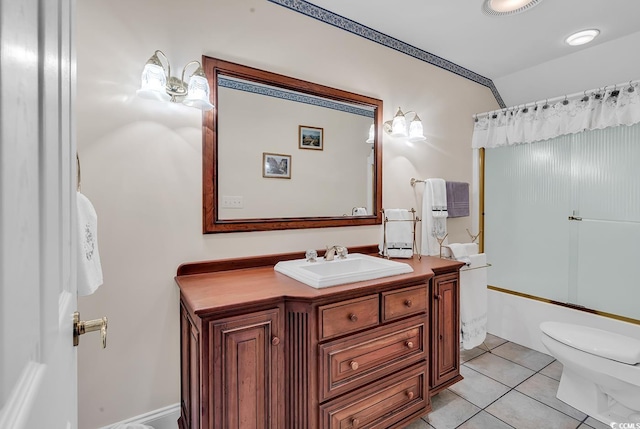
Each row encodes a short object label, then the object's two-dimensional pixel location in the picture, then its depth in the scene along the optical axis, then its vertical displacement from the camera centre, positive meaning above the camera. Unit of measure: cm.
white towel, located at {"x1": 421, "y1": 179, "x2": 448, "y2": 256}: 248 -1
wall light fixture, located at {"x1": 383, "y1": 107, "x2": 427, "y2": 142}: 228 +64
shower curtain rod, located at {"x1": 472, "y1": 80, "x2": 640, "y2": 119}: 215 +92
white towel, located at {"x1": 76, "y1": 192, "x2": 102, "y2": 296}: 102 -12
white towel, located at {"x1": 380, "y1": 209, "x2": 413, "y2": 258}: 213 -16
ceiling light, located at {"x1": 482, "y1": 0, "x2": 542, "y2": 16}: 190 +129
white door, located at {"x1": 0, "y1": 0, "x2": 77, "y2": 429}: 27 +0
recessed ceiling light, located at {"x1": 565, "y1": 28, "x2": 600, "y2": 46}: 225 +130
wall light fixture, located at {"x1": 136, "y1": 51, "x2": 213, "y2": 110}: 143 +61
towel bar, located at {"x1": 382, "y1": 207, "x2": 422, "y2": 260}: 215 -16
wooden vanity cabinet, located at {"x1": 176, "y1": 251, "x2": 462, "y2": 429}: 124 -61
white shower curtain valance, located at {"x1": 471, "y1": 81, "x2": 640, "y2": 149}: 220 +78
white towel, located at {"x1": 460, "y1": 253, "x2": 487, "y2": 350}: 237 -68
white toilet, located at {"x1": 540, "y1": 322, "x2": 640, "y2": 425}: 168 -87
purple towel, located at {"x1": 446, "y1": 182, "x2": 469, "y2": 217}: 266 +13
